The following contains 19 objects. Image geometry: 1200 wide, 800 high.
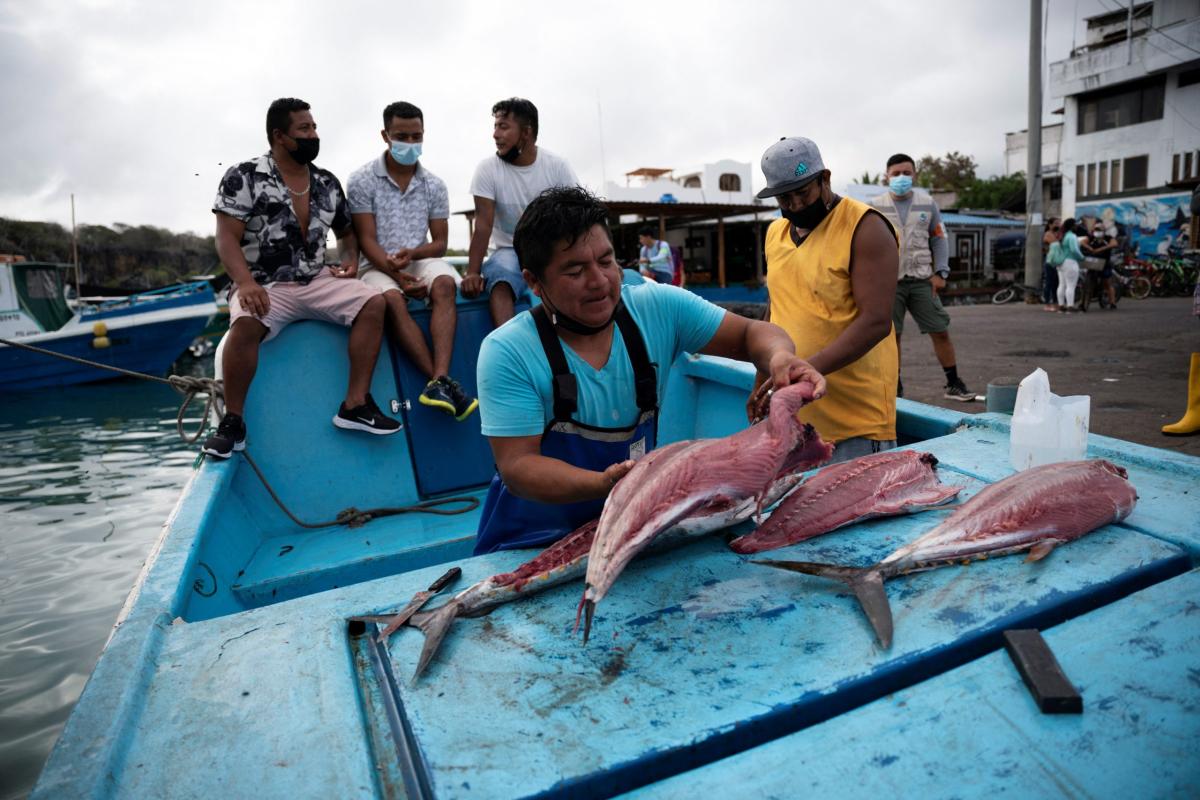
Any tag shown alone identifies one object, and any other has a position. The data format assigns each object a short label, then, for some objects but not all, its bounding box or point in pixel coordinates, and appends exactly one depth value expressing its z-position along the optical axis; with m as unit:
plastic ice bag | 2.60
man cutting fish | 2.34
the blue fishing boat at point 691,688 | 1.31
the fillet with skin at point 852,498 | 2.26
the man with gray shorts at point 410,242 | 4.96
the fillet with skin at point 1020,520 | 1.94
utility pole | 17.62
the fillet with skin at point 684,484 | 1.74
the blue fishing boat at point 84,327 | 17.67
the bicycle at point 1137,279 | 21.03
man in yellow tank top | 3.10
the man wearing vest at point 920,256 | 6.89
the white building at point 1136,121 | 26.94
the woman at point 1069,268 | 15.98
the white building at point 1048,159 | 33.78
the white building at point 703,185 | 24.25
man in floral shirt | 4.49
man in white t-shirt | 5.29
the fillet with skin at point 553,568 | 1.89
